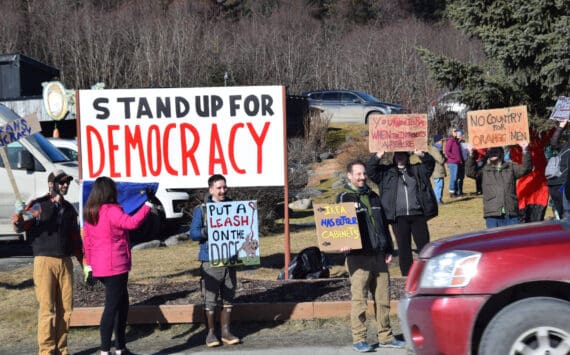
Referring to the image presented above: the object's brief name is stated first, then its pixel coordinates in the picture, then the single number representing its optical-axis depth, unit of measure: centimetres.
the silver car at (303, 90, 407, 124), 3578
